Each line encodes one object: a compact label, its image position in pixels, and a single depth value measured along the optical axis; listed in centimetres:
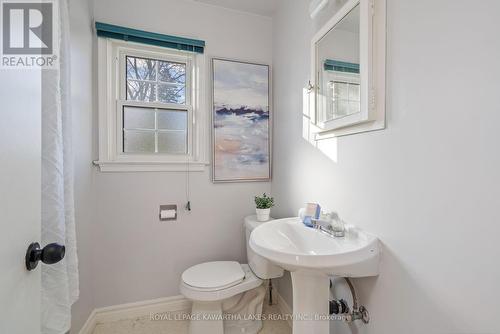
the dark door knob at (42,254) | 57
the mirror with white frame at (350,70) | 96
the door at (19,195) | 49
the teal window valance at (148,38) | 164
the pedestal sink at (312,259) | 88
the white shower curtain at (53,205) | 88
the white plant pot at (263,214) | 176
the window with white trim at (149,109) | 170
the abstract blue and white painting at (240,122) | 192
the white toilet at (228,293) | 143
